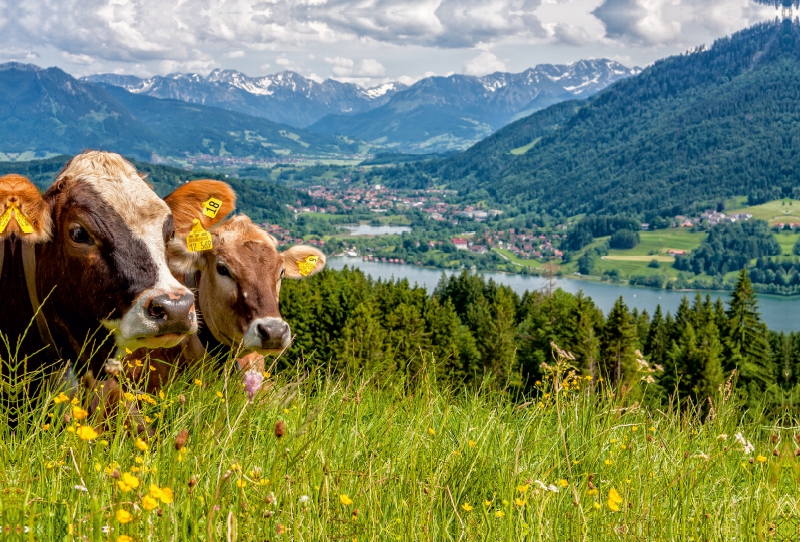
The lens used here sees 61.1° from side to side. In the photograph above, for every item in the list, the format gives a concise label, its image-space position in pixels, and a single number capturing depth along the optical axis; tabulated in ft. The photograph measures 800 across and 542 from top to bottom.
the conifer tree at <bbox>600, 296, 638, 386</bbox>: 102.19
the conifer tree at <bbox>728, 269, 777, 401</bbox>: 117.32
